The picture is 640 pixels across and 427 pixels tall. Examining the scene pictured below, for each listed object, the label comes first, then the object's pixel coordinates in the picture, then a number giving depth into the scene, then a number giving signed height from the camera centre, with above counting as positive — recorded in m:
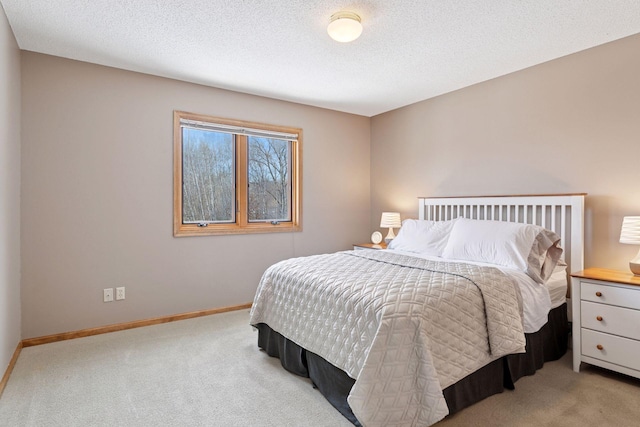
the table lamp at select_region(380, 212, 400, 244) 4.31 -0.17
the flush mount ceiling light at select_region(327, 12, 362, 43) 2.31 +1.19
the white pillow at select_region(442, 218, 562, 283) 2.58 -0.30
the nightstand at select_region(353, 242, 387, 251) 4.22 -0.46
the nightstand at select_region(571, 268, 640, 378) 2.22 -0.74
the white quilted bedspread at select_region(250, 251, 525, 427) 1.65 -0.64
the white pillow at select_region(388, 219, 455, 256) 3.38 -0.28
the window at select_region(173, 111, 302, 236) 3.70 +0.37
